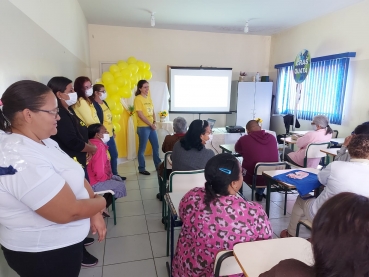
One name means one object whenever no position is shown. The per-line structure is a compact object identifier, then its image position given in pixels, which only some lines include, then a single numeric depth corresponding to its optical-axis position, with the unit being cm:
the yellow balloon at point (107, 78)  404
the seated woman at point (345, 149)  231
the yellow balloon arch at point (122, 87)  406
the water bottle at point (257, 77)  561
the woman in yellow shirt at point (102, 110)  296
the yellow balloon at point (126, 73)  426
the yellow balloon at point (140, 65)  468
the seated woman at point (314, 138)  333
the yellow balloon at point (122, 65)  435
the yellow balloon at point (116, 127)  408
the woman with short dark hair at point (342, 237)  57
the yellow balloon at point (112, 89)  404
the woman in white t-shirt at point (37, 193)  82
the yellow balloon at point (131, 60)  467
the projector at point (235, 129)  502
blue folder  202
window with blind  412
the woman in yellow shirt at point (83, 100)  252
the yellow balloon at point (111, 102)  397
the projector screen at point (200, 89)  542
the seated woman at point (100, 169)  236
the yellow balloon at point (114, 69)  422
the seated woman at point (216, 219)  115
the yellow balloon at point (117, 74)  415
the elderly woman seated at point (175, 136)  288
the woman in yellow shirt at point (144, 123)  397
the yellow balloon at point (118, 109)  407
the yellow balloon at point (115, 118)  406
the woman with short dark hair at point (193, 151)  215
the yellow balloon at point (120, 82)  411
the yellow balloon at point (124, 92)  415
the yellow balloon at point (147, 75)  481
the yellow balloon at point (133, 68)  445
